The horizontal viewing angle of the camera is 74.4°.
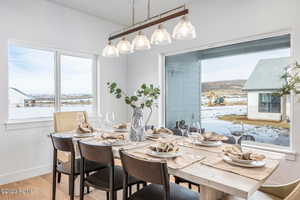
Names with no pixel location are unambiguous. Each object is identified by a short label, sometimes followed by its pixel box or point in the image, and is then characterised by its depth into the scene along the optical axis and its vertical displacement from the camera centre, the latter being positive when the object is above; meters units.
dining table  1.01 -0.43
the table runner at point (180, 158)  1.30 -0.42
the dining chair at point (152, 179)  1.16 -0.49
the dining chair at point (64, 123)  2.79 -0.36
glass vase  2.01 -0.29
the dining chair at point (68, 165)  1.85 -0.71
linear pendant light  1.76 +0.61
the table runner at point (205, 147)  1.65 -0.42
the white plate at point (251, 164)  1.25 -0.41
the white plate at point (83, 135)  2.15 -0.40
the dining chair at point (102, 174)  1.55 -0.70
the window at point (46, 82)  2.92 +0.27
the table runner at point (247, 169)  1.13 -0.43
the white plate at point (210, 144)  1.78 -0.40
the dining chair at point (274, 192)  1.41 -0.69
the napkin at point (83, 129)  2.23 -0.34
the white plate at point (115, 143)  1.80 -0.40
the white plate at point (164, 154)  1.43 -0.40
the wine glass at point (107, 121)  2.35 -0.26
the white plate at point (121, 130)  2.44 -0.38
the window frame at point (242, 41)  2.26 +0.29
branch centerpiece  1.97 -0.24
